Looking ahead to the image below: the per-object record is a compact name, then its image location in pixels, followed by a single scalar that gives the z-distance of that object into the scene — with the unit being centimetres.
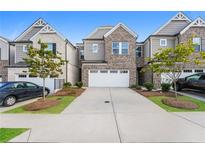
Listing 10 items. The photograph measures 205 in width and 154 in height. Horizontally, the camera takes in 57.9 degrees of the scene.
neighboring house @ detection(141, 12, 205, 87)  1939
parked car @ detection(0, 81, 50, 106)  1064
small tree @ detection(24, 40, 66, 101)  1059
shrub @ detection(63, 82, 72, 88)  1877
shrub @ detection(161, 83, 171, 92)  1553
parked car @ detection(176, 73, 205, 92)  1390
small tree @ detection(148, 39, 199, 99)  1089
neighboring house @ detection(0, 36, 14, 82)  2030
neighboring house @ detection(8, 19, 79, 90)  1800
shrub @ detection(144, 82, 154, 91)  1629
